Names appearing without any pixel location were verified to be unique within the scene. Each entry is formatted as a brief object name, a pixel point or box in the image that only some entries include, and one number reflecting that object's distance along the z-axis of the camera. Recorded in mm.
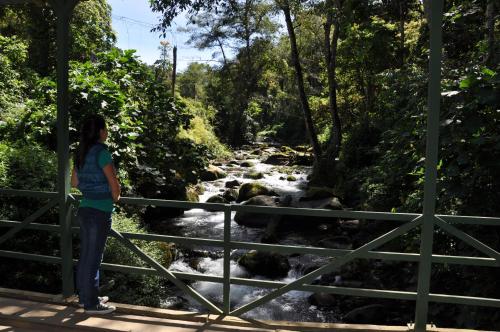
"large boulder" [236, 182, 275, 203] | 17156
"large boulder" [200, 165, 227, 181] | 21188
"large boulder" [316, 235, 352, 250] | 11500
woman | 4059
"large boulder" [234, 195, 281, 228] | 13742
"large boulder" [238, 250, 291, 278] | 9766
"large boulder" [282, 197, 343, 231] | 13508
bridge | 3969
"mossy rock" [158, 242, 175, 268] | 8898
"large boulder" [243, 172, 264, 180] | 22484
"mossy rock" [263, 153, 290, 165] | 29016
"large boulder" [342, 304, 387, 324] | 7543
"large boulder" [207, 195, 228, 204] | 16336
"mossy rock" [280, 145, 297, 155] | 32200
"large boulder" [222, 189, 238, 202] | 17531
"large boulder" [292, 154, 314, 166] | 28172
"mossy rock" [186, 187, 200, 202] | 15303
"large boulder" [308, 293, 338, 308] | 8328
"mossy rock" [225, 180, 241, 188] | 19797
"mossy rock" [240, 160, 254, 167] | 26948
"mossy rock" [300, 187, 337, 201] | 15922
